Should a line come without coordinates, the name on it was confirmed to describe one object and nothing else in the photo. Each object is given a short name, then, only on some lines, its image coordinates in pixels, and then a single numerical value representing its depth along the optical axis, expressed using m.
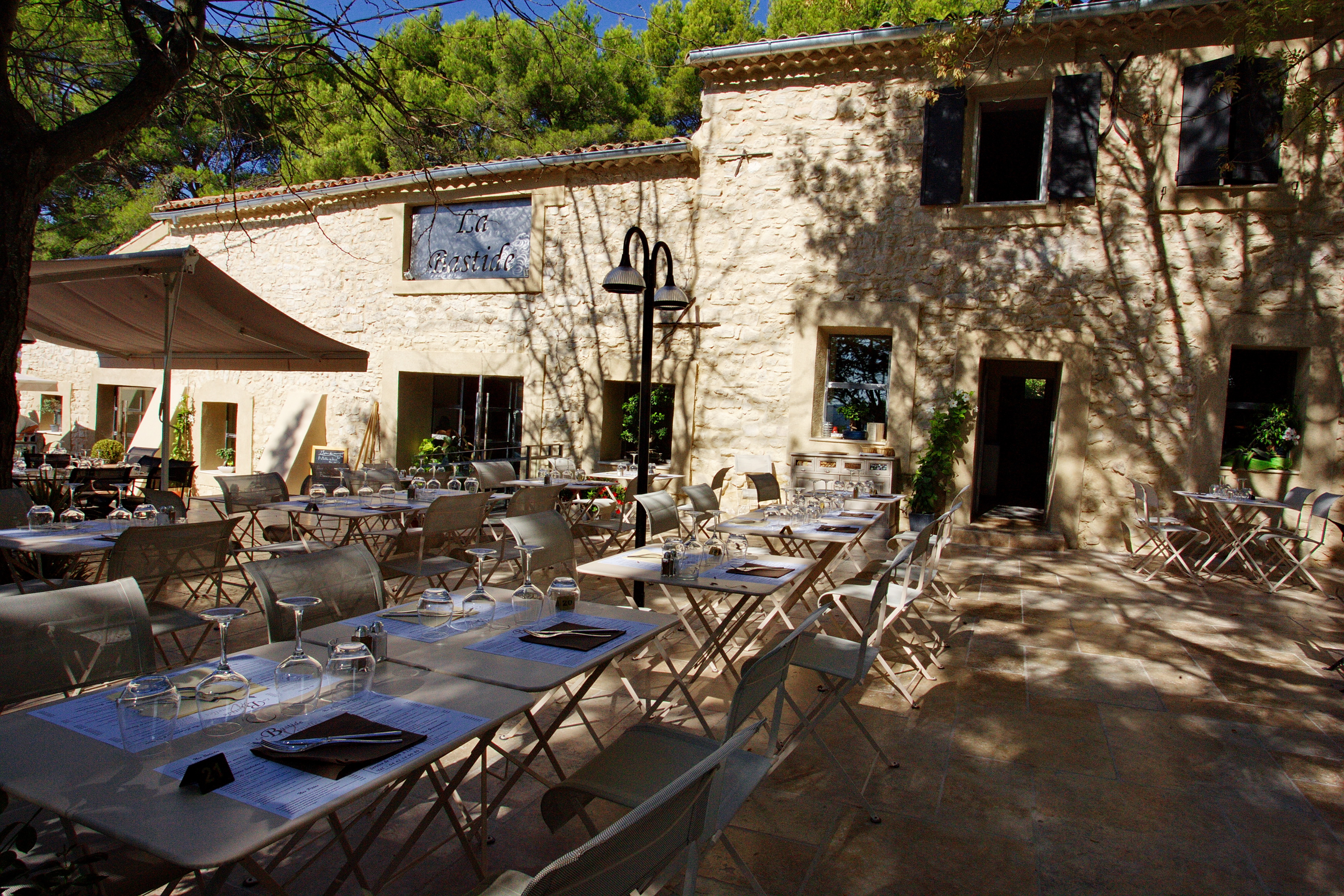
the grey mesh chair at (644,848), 1.14
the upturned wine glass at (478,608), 2.45
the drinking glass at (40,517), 3.89
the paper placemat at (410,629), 2.29
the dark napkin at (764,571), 3.22
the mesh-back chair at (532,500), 5.38
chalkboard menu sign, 11.46
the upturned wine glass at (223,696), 1.62
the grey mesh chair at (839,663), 2.66
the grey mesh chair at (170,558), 3.31
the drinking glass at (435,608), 2.44
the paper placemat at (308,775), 1.33
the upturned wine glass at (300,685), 1.72
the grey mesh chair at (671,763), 1.88
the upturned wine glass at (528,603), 2.53
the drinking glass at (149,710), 1.57
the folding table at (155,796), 1.18
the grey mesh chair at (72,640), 2.04
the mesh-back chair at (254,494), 5.52
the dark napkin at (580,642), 2.21
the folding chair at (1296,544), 6.79
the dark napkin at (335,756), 1.43
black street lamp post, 4.91
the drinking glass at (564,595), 2.52
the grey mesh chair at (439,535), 4.41
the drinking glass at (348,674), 1.81
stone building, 7.88
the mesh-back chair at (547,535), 3.69
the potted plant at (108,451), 11.03
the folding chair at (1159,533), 7.24
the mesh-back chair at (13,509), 4.00
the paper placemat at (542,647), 2.12
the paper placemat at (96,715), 1.57
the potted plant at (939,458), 8.60
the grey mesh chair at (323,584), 2.42
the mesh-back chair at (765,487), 7.37
